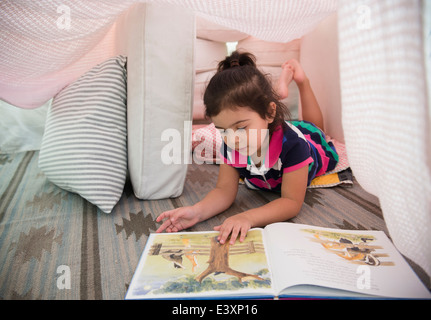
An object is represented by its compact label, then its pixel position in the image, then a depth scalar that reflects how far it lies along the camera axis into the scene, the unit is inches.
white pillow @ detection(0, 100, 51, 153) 52.8
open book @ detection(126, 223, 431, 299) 15.5
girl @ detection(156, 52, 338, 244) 24.3
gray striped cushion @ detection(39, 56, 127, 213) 28.8
